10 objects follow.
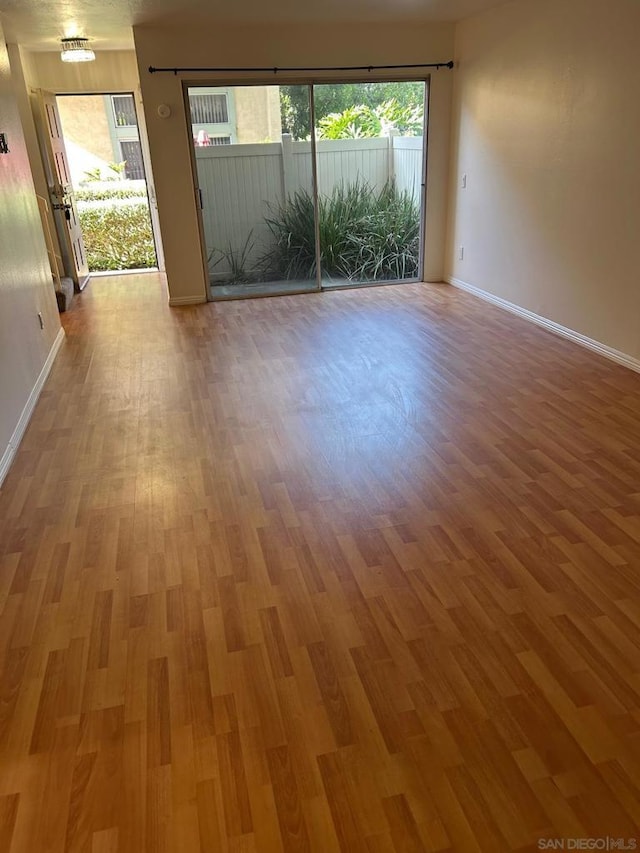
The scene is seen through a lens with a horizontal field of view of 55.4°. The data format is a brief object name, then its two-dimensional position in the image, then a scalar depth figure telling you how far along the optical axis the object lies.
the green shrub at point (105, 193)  8.73
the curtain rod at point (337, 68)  5.37
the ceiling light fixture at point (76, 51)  5.59
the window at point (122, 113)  9.07
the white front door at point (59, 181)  6.50
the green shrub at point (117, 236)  8.60
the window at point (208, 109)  5.64
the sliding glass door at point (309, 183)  5.84
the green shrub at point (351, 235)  6.34
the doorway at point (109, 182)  8.65
